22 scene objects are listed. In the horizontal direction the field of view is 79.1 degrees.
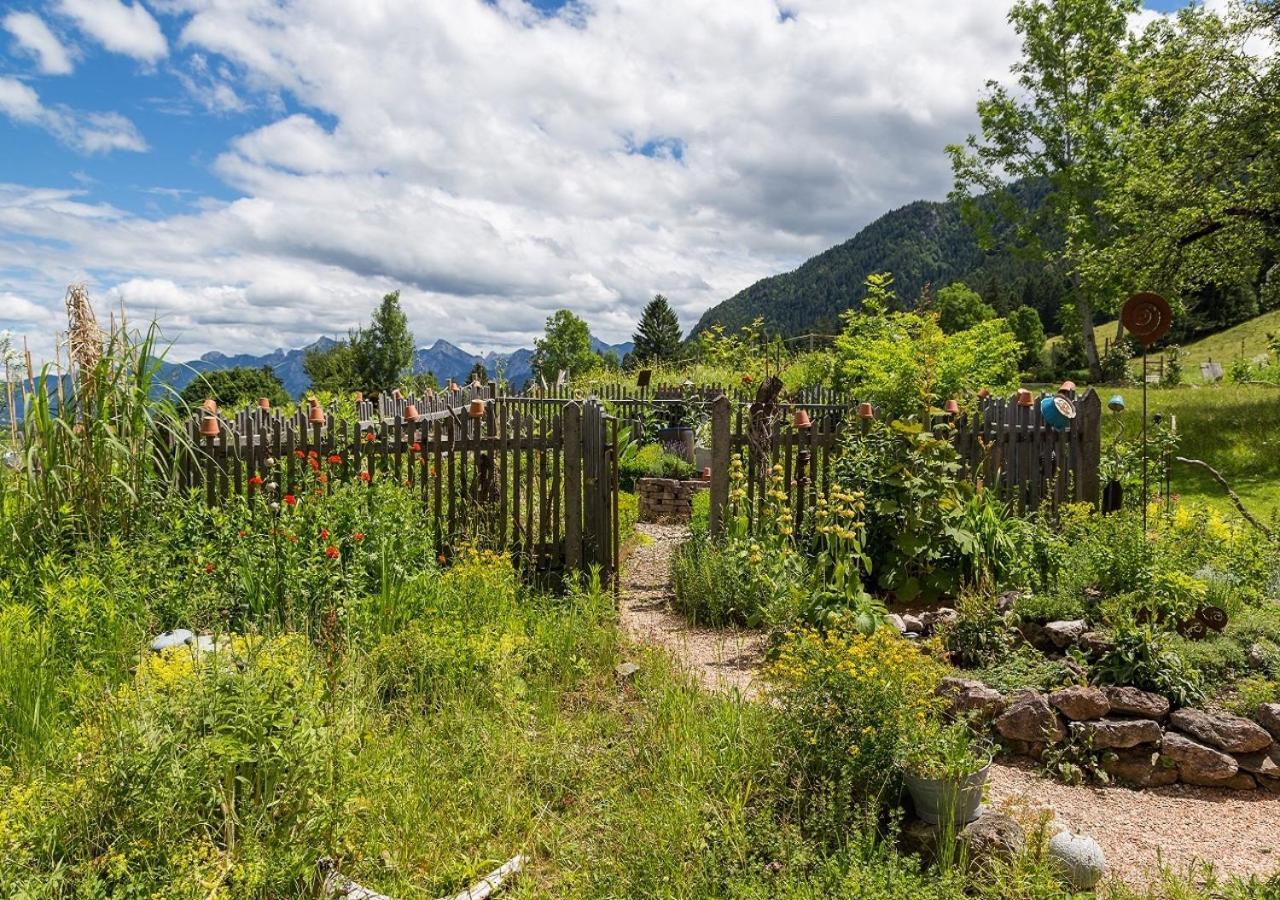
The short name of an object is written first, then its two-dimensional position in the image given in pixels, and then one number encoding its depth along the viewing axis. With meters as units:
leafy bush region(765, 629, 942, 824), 3.27
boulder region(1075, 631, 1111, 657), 4.48
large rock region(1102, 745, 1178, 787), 3.97
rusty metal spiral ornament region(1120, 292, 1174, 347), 7.12
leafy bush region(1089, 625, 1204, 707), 4.18
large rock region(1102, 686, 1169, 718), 4.02
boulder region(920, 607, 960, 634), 5.11
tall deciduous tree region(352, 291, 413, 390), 42.47
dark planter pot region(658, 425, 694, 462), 13.36
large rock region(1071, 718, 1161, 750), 3.96
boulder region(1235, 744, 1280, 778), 3.89
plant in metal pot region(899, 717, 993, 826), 3.12
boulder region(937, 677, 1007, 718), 4.18
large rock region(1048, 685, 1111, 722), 4.04
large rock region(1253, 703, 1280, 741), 3.93
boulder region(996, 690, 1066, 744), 4.05
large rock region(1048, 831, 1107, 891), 3.00
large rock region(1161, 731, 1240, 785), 3.89
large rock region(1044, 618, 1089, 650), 4.70
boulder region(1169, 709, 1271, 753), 3.90
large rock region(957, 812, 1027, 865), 3.03
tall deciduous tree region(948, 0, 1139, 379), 26.06
